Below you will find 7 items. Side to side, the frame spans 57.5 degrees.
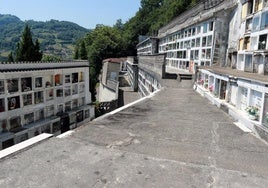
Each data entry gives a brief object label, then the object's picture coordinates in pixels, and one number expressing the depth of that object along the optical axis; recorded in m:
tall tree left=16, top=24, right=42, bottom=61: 34.25
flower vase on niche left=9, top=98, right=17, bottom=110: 17.12
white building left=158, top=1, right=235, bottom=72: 23.62
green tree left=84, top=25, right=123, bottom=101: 64.94
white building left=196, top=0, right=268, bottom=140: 7.42
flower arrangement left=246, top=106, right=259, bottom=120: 7.45
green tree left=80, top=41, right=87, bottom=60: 49.81
